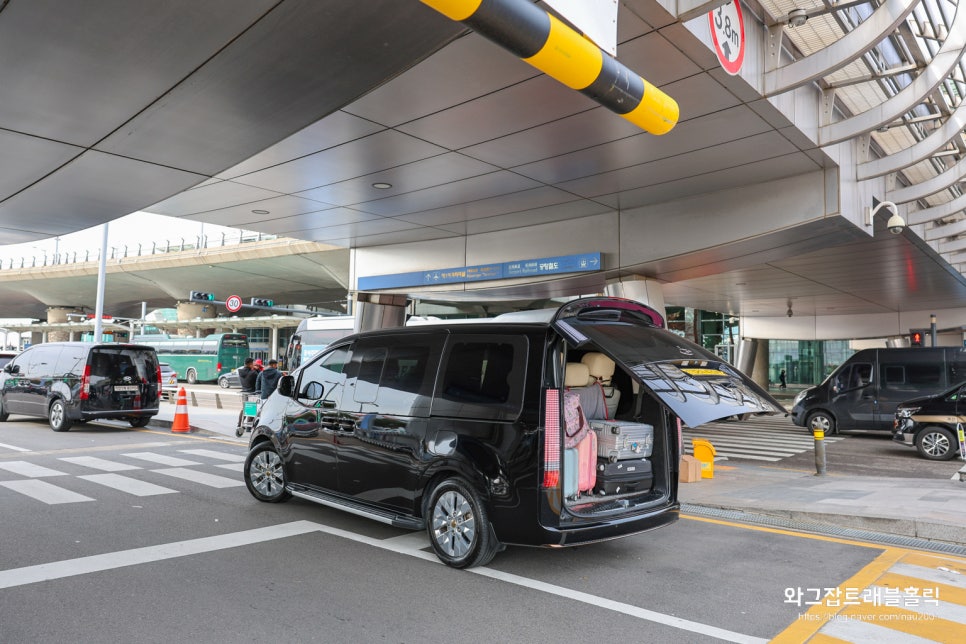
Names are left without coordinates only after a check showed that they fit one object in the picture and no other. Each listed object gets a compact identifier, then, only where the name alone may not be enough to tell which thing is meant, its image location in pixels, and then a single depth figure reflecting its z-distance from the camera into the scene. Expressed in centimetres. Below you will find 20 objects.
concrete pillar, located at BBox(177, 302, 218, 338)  5975
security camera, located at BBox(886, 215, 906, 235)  1205
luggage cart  1250
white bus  2591
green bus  4441
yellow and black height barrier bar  269
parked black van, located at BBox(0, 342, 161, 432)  1420
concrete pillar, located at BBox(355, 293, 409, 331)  1855
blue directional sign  1397
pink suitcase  532
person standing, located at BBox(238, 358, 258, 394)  1431
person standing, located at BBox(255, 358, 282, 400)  1283
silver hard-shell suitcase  564
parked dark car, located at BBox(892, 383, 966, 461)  1241
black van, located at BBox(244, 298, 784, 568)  482
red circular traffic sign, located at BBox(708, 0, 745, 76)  688
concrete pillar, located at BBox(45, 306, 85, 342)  7494
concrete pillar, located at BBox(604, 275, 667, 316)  1381
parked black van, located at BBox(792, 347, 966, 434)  1625
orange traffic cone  1501
